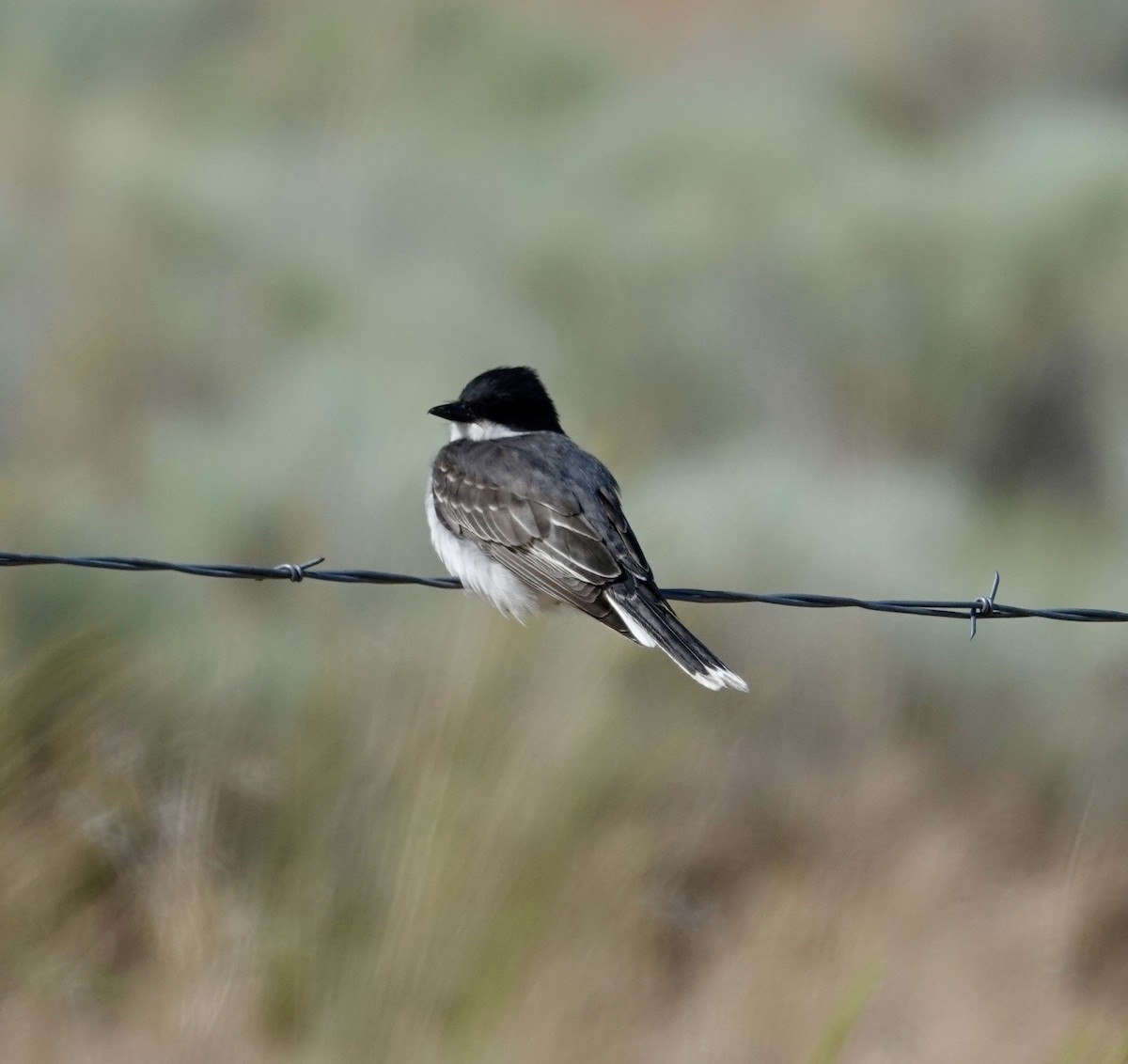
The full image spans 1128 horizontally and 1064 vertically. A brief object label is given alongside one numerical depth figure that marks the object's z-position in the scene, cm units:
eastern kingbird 1187
